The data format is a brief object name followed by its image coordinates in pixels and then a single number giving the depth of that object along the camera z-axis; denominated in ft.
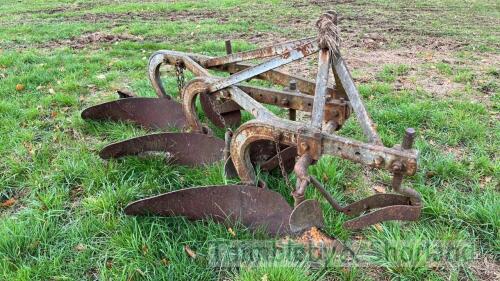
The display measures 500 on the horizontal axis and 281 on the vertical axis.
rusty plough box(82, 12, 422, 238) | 7.73
